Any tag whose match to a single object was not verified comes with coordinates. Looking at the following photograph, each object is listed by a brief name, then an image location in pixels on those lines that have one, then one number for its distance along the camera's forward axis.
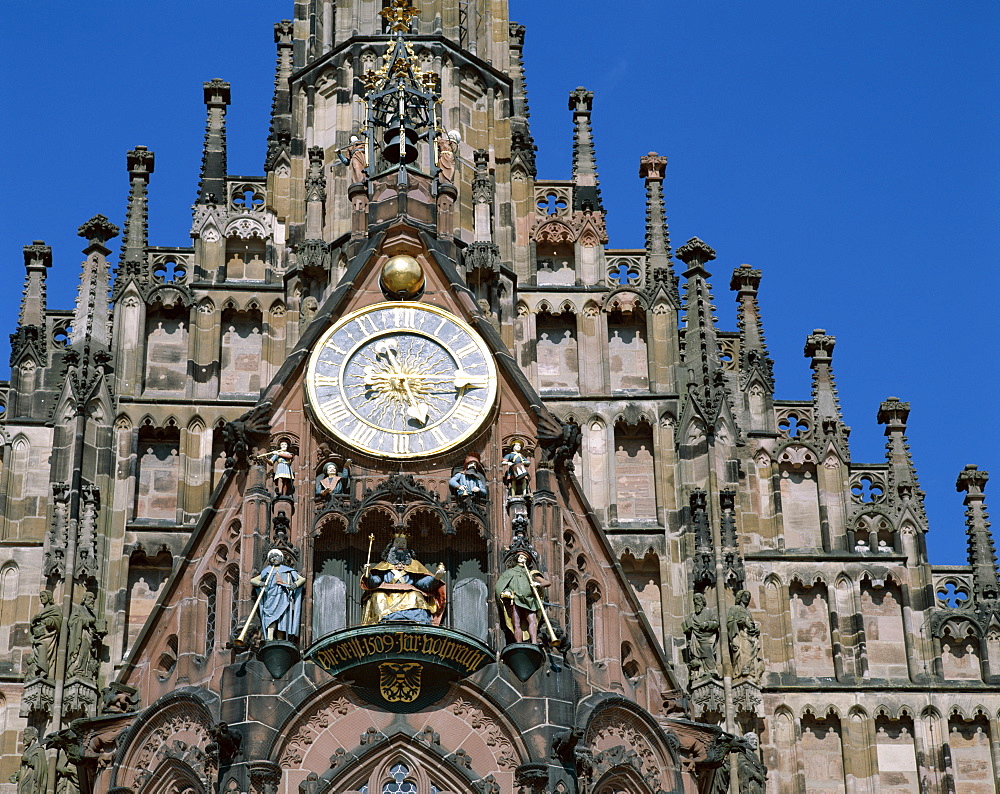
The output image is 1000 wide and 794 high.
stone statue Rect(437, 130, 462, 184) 27.37
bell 26.61
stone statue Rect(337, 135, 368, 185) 27.12
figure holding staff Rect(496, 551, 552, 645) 23.69
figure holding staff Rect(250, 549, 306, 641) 23.47
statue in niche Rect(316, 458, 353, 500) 24.47
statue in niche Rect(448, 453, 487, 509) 24.52
